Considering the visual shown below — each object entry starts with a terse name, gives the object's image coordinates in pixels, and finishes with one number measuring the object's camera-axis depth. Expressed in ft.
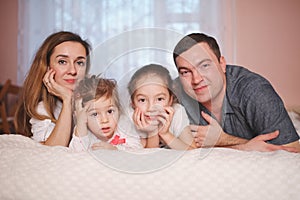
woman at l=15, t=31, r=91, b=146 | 3.81
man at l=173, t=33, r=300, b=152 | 3.59
